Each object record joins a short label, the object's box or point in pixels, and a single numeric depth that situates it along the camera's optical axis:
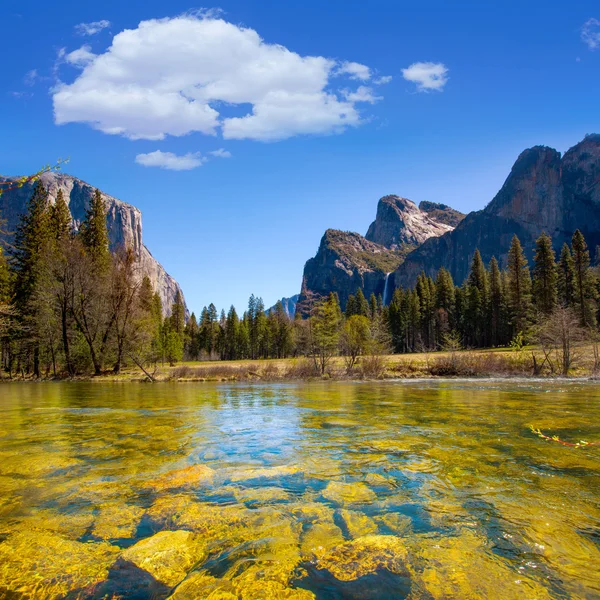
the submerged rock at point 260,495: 5.75
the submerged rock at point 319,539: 4.23
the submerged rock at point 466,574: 3.44
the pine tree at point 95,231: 46.15
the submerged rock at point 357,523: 4.69
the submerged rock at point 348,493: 5.70
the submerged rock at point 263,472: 6.87
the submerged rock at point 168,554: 3.83
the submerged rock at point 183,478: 6.40
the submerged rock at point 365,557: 3.85
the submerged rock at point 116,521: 4.64
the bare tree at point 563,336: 32.81
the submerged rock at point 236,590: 3.43
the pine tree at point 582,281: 65.00
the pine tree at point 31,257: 38.69
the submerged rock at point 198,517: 4.75
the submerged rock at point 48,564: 3.56
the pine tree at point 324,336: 41.03
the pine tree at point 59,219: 43.62
